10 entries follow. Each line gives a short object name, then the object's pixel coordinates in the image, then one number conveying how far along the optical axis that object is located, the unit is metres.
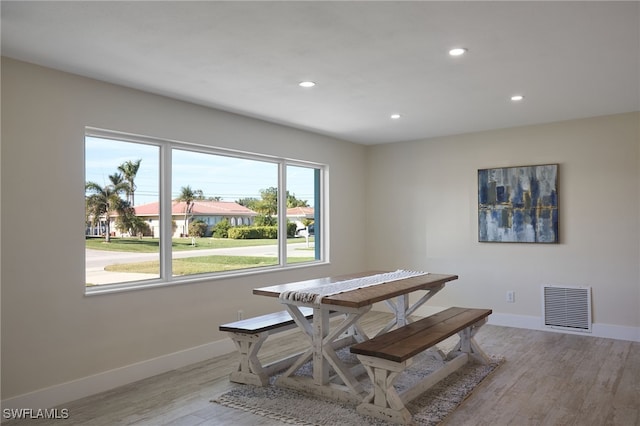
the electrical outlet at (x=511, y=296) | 5.51
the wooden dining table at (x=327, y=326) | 3.16
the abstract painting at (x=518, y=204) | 5.27
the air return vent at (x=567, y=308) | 5.04
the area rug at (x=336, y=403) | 2.93
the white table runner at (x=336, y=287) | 3.26
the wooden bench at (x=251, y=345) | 3.51
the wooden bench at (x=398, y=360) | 2.88
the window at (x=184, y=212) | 3.74
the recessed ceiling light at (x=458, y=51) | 2.99
